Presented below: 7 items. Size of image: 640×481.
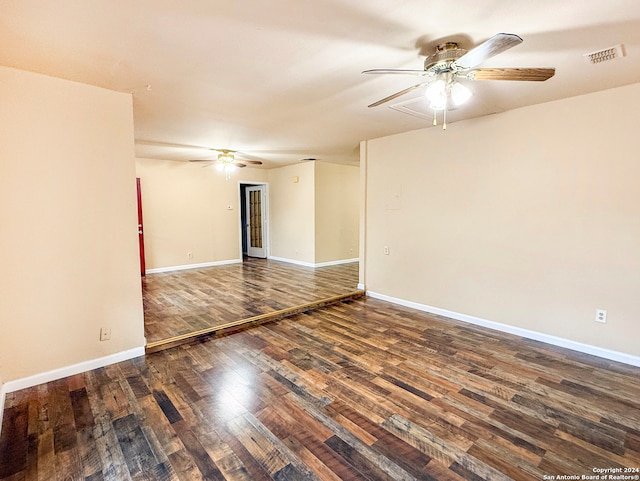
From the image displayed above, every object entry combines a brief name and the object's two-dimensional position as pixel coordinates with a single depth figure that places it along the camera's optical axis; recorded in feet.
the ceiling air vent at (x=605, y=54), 6.80
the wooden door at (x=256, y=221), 27.27
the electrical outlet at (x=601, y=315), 9.65
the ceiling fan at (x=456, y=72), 5.89
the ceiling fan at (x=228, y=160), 18.04
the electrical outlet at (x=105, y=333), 9.14
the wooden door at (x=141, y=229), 20.42
